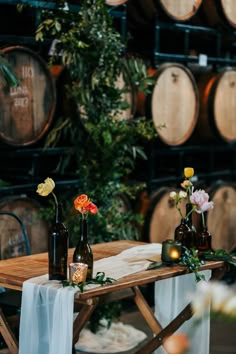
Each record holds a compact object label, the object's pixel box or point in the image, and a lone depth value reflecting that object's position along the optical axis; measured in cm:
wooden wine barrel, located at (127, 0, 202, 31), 522
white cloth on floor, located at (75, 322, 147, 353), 441
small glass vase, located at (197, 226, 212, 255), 319
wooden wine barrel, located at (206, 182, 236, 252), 597
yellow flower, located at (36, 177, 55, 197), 267
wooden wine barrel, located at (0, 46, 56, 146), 420
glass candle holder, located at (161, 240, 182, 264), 302
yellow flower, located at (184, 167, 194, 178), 304
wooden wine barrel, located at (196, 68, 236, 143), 581
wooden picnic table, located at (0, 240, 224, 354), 265
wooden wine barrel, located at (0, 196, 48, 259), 425
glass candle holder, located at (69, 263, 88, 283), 260
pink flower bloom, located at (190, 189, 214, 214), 305
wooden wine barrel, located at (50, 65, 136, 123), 451
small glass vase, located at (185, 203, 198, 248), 319
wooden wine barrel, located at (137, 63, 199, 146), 524
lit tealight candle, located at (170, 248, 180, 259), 303
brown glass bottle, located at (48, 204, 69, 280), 270
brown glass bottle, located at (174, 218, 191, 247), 320
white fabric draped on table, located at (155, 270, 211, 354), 344
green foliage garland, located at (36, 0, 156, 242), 428
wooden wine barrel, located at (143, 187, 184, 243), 530
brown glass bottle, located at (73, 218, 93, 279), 277
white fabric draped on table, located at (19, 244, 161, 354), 256
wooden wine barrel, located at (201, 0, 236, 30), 571
